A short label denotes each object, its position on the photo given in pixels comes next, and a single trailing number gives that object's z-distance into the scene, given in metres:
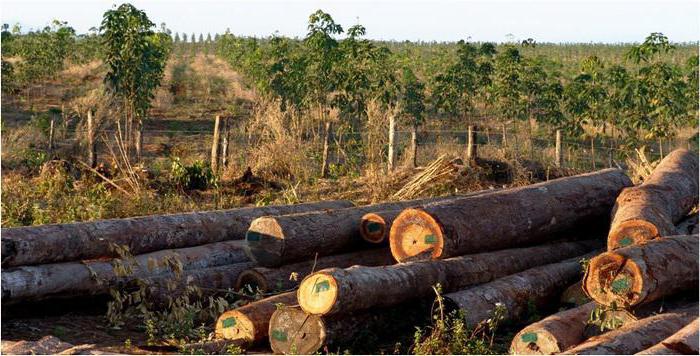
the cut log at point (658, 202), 16.36
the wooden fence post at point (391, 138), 30.09
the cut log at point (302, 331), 13.41
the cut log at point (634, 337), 12.15
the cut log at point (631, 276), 13.65
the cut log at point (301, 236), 16.33
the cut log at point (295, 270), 16.39
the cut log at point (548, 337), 13.07
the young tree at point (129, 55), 39.09
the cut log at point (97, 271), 15.16
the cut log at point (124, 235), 15.62
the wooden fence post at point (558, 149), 34.87
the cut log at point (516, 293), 14.60
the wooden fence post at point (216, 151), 32.35
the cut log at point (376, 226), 17.39
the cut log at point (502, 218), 16.09
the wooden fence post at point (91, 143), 32.69
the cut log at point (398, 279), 13.05
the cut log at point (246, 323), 13.83
